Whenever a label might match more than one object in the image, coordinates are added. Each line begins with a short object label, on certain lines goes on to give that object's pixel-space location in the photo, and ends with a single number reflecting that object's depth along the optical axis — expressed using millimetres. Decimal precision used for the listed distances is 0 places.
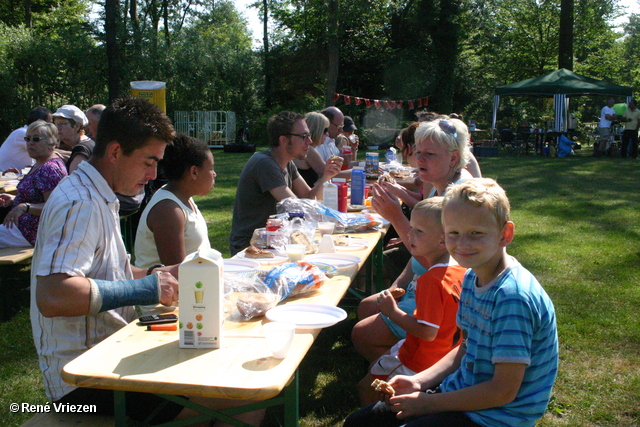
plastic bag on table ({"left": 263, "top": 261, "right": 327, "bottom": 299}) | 2361
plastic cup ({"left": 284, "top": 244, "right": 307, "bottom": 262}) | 2869
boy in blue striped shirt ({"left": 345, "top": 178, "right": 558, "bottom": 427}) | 1763
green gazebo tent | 17656
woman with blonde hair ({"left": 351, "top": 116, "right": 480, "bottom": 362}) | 3059
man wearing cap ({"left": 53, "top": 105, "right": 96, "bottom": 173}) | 6227
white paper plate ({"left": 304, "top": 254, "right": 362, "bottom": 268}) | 2957
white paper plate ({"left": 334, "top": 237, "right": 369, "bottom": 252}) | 3353
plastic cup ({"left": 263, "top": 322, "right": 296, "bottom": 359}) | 1769
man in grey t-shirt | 4141
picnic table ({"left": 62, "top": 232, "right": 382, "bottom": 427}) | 1599
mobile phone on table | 2059
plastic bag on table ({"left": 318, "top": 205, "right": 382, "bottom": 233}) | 3865
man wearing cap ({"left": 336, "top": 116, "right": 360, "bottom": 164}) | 9461
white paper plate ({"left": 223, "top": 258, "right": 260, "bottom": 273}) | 2733
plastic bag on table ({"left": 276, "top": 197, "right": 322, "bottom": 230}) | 3833
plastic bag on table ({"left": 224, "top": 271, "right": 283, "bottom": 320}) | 2160
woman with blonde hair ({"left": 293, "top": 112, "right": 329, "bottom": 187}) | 5926
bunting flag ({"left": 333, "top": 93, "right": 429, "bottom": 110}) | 25250
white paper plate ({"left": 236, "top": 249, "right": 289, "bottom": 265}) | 2963
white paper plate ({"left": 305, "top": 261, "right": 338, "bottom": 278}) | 2748
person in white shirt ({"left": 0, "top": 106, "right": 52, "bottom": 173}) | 7617
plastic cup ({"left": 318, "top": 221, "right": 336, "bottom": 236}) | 3479
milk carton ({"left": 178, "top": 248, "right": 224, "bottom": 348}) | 1727
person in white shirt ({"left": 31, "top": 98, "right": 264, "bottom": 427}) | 1836
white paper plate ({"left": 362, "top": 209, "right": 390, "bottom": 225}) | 4208
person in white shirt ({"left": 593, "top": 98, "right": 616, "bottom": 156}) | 18234
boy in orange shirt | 2324
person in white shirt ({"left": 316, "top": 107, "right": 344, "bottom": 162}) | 7832
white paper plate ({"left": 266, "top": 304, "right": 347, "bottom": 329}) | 2090
